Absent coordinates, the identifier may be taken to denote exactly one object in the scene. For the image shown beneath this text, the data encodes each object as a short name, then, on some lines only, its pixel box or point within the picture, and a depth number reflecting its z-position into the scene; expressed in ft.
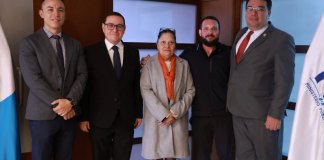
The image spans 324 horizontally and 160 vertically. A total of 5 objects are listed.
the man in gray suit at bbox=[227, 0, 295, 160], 7.30
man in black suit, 8.00
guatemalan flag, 7.30
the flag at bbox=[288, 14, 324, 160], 5.78
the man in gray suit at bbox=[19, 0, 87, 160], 7.09
